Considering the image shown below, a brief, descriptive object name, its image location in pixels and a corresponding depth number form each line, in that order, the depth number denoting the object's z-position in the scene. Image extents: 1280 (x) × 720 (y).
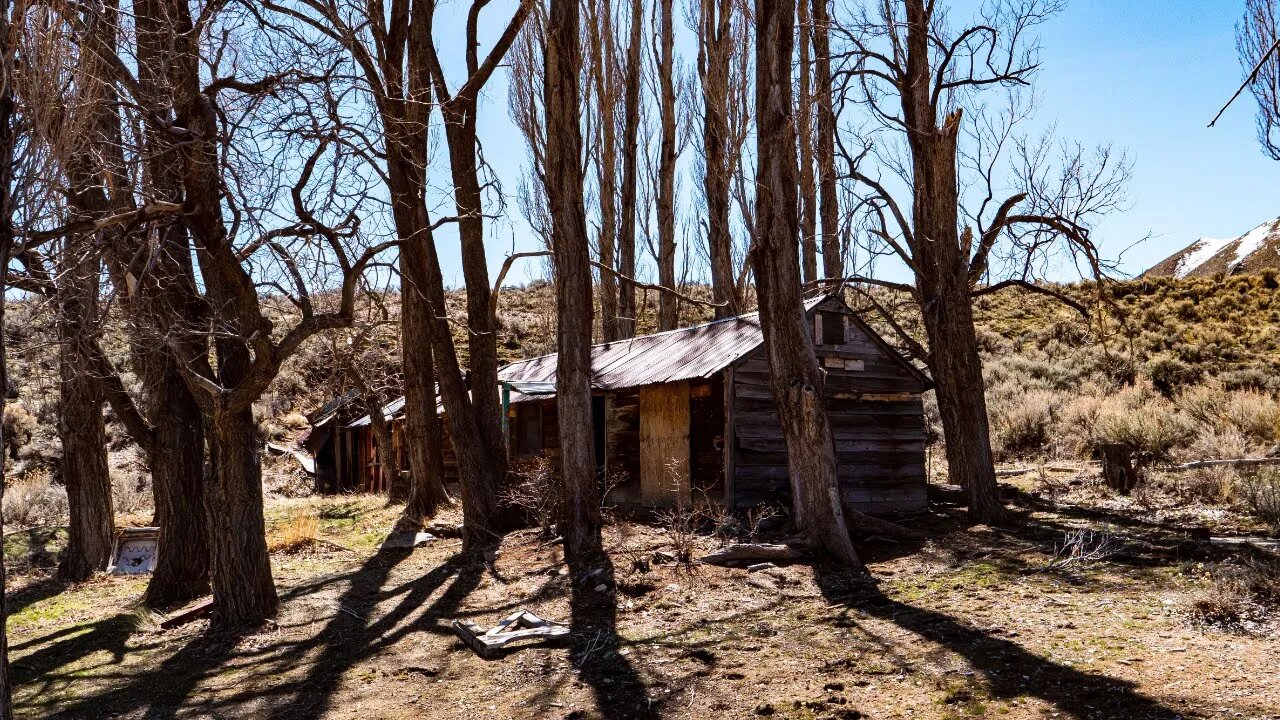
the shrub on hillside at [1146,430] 15.34
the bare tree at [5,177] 4.90
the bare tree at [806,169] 14.28
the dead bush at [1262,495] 10.23
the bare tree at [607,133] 21.42
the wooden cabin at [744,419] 13.26
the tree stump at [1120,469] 13.70
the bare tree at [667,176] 24.88
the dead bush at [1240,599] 6.64
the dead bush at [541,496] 12.54
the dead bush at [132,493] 17.34
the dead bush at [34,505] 16.12
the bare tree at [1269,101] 8.46
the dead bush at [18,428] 23.03
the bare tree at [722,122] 19.81
